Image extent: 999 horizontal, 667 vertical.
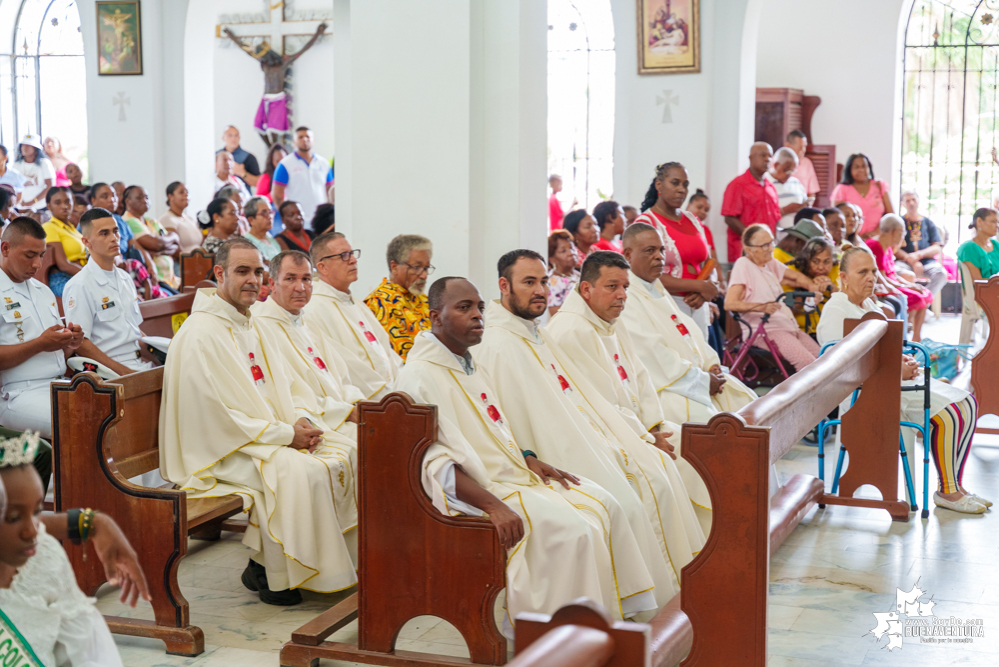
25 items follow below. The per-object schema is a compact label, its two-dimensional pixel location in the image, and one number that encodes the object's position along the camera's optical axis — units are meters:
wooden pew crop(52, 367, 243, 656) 3.70
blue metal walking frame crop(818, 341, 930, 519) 5.26
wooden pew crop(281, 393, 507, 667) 3.35
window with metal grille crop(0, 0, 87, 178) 15.69
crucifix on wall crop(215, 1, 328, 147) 15.55
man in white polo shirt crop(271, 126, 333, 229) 10.49
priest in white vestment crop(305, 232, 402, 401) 5.17
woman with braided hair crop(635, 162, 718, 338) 6.36
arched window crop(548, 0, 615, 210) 14.34
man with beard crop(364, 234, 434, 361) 5.38
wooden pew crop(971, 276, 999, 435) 6.78
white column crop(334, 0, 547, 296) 5.77
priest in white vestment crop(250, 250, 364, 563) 4.64
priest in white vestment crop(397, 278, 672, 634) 3.48
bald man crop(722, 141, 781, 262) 8.89
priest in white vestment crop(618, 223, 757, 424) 5.27
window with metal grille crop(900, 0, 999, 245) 12.80
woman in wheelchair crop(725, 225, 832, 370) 7.14
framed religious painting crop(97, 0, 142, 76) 10.87
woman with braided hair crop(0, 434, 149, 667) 1.97
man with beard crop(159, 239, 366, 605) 4.07
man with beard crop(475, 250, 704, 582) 4.04
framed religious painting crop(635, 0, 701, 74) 9.23
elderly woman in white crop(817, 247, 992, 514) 5.37
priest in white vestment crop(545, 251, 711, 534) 4.63
